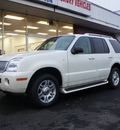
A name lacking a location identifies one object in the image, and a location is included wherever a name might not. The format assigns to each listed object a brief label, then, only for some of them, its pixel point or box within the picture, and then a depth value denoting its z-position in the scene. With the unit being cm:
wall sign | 987
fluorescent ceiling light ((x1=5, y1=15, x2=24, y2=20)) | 962
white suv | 329
